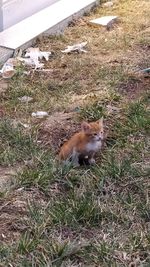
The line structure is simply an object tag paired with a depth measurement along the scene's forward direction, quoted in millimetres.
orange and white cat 3370
